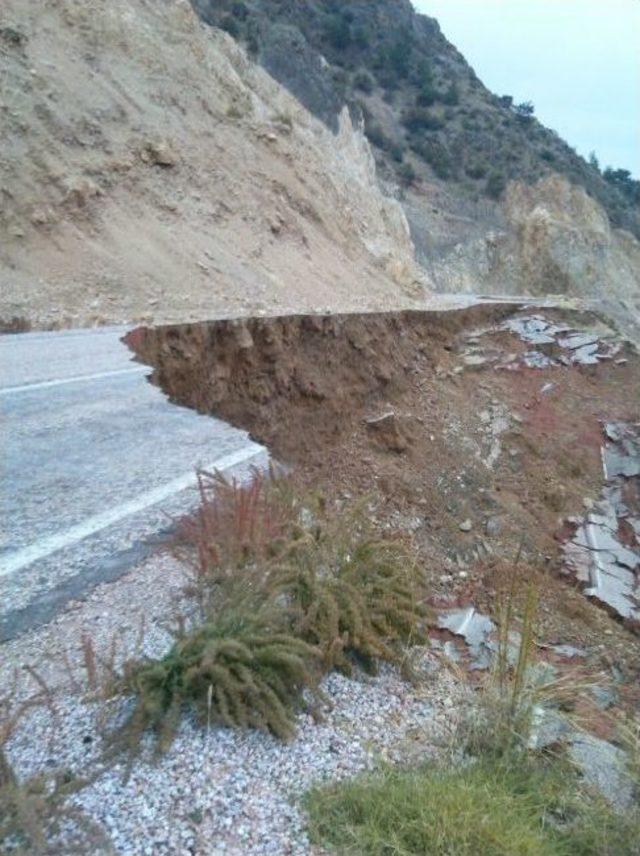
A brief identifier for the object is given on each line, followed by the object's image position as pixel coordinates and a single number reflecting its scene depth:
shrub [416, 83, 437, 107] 58.53
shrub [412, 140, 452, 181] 51.69
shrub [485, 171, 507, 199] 49.31
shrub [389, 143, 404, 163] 50.66
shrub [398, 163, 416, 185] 48.59
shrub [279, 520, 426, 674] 4.37
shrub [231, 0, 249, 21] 33.38
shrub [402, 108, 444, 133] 56.00
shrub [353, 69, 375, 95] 55.75
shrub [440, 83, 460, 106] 60.34
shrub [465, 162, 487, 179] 51.90
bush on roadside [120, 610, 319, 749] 3.57
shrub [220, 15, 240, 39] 31.61
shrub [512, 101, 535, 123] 68.86
